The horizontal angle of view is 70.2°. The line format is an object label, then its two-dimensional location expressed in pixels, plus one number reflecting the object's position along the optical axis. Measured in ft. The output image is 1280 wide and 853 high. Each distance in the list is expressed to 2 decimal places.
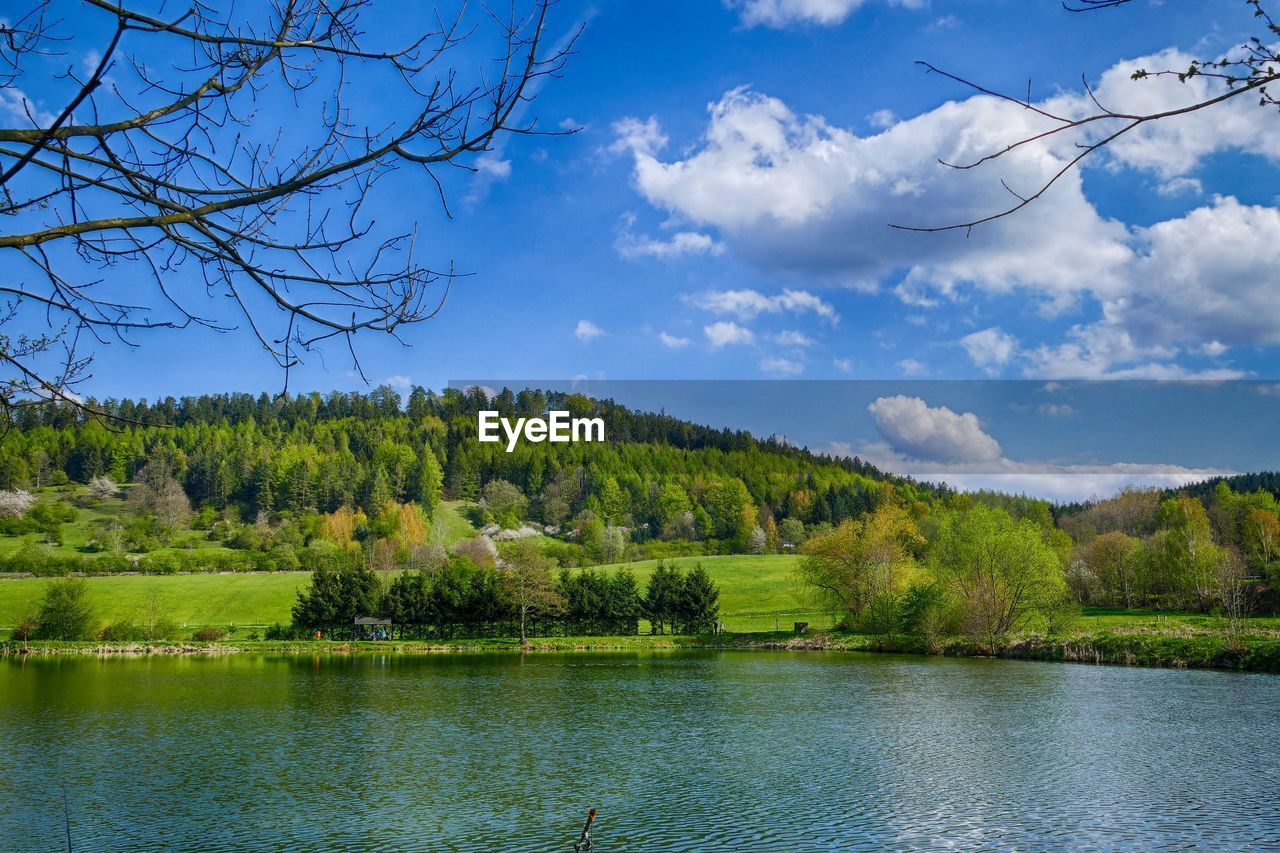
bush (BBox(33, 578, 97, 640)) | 217.77
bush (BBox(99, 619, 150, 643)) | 221.46
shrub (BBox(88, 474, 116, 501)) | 494.18
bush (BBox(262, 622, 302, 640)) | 239.30
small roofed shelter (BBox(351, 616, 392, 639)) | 241.76
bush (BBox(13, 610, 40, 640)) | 214.90
